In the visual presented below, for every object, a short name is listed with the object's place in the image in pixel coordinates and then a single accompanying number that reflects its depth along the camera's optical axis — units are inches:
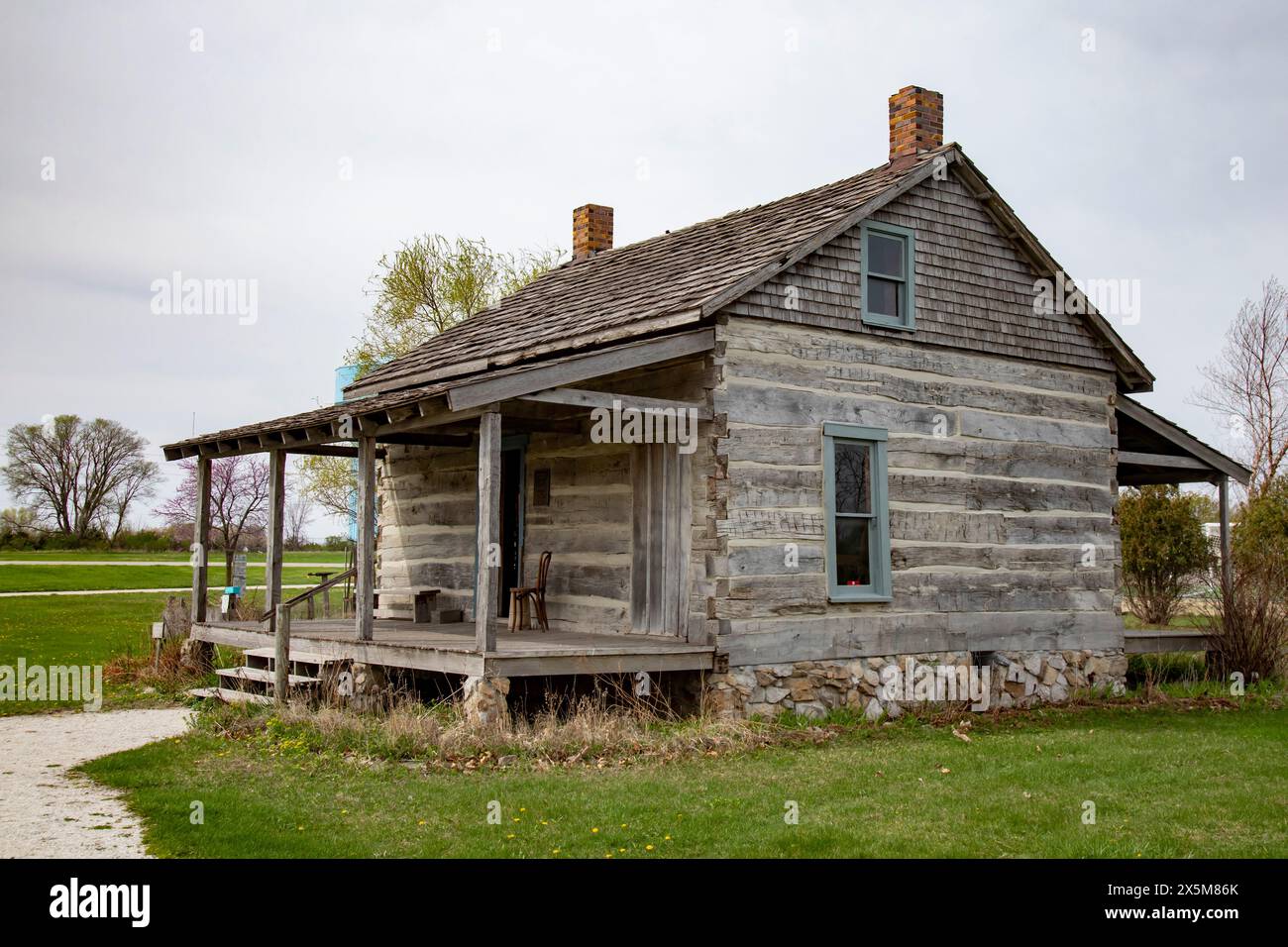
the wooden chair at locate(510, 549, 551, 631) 576.1
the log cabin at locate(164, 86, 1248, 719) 498.0
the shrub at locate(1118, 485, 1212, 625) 1009.5
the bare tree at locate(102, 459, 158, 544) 2754.2
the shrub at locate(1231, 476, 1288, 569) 1115.9
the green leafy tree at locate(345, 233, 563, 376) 1380.4
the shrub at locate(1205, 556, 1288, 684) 669.3
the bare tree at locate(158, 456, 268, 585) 1679.4
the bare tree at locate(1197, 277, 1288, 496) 1445.6
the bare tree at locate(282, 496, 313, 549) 2285.4
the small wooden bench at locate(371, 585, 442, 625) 651.5
